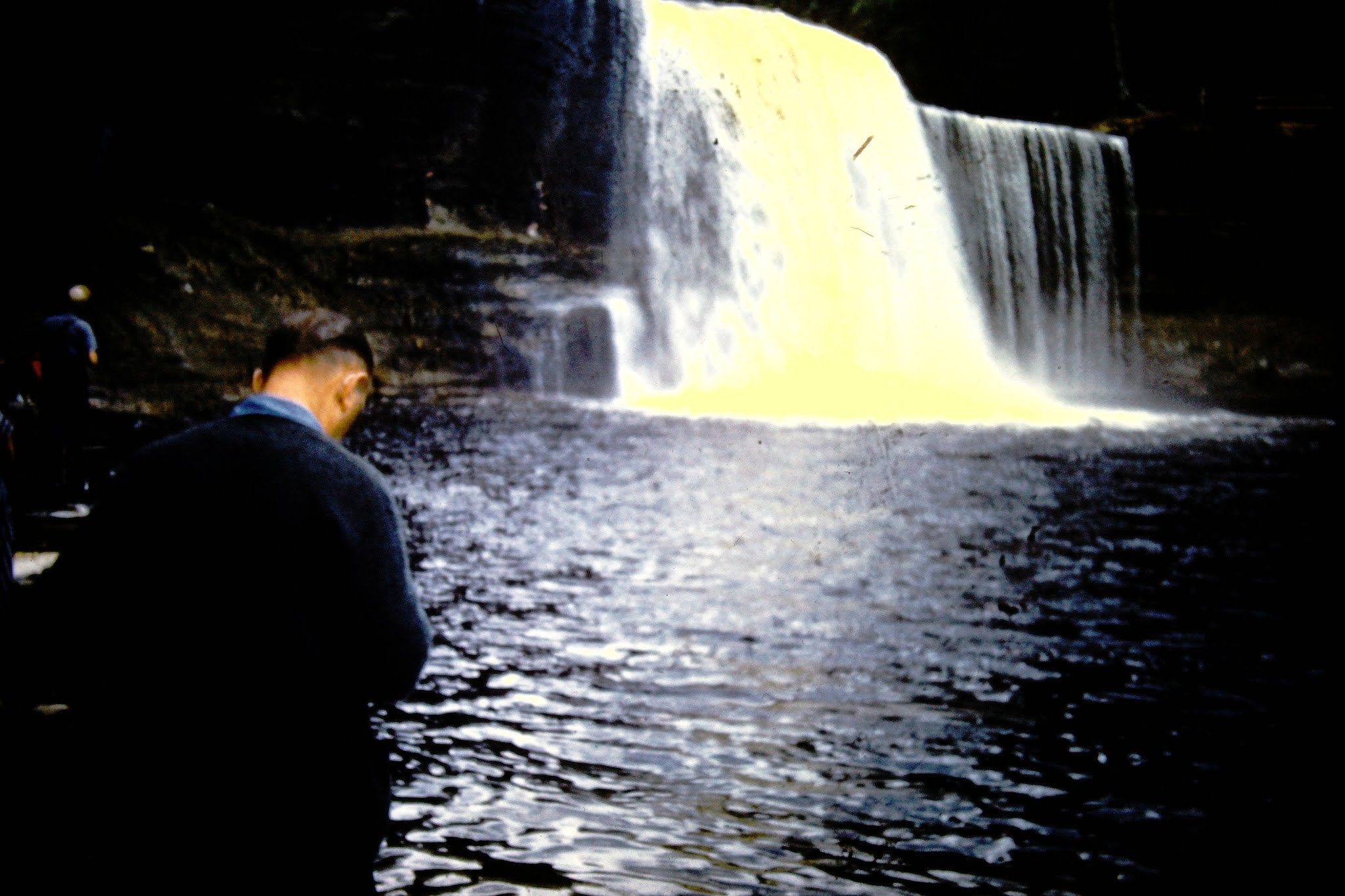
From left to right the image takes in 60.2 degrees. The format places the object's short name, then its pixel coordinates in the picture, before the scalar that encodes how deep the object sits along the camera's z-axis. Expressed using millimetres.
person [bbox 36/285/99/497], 8797
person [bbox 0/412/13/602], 4449
